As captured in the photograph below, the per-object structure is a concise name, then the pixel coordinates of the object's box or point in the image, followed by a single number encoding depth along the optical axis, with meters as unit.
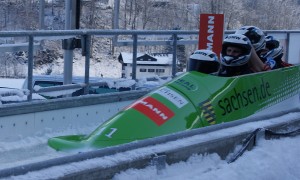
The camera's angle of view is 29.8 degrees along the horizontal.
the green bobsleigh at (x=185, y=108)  4.16
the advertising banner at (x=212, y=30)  8.54
